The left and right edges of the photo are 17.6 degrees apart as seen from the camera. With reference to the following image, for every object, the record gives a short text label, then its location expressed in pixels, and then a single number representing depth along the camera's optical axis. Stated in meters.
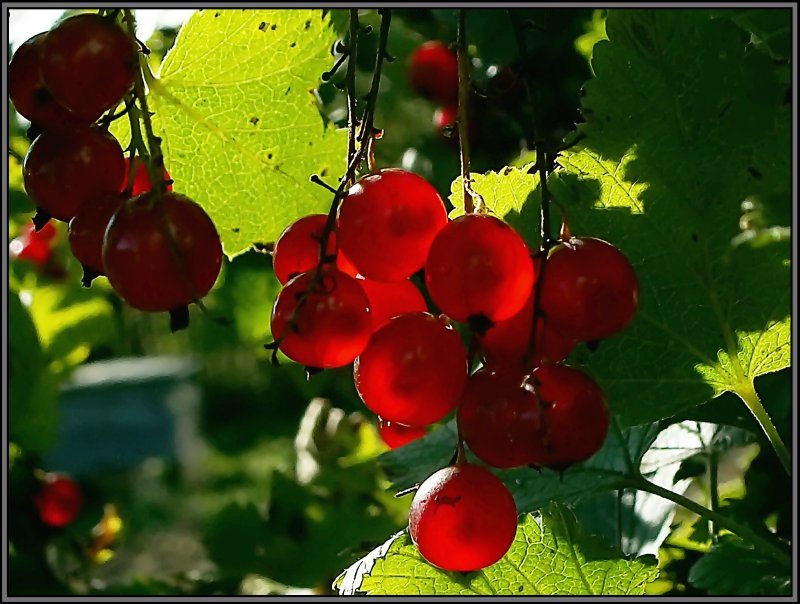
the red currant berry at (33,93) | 0.23
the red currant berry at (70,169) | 0.23
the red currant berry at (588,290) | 0.22
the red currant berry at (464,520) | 0.22
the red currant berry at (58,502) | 0.47
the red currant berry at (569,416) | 0.22
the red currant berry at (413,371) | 0.22
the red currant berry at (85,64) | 0.22
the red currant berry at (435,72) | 0.41
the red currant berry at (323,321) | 0.22
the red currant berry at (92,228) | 0.23
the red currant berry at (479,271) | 0.22
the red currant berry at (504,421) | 0.22
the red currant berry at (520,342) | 0.22
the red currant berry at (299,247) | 0.23
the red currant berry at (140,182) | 0.24
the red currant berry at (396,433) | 0.24
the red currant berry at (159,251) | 0.22
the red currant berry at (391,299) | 0.23
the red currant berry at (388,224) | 0.22
